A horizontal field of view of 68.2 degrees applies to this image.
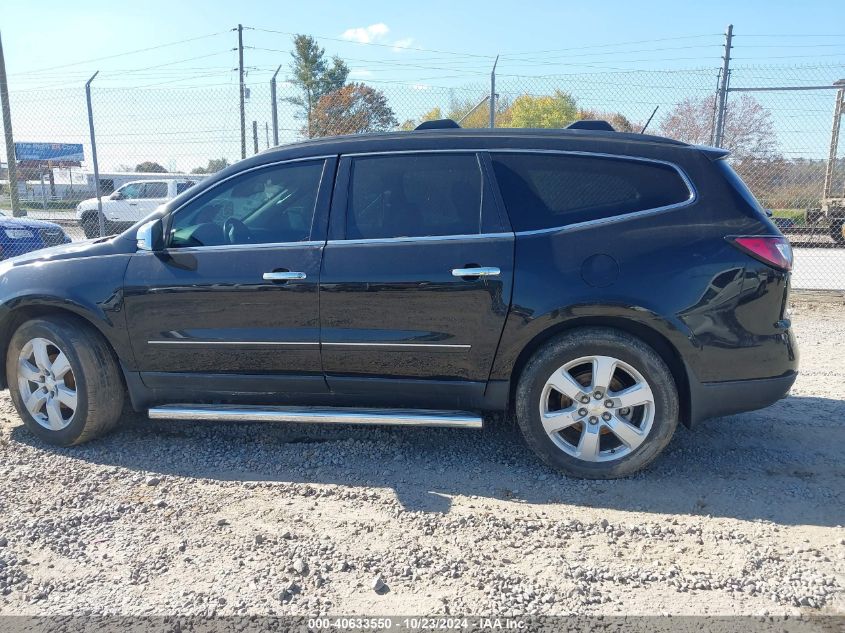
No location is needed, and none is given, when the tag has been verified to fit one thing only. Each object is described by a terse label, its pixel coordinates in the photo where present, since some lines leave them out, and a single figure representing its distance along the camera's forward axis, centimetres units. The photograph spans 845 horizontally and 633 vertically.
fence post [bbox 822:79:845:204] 900
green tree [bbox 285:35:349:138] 4822
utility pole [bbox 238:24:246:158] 918
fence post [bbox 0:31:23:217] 1179
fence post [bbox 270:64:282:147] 858
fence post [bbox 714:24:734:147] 781
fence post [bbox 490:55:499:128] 828
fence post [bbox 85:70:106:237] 896
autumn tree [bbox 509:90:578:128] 2467
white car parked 1698
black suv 323
